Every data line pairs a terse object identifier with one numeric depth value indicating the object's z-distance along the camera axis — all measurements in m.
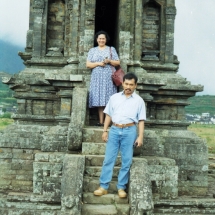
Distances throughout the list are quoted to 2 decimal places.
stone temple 6.89
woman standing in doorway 8.83
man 6.50
